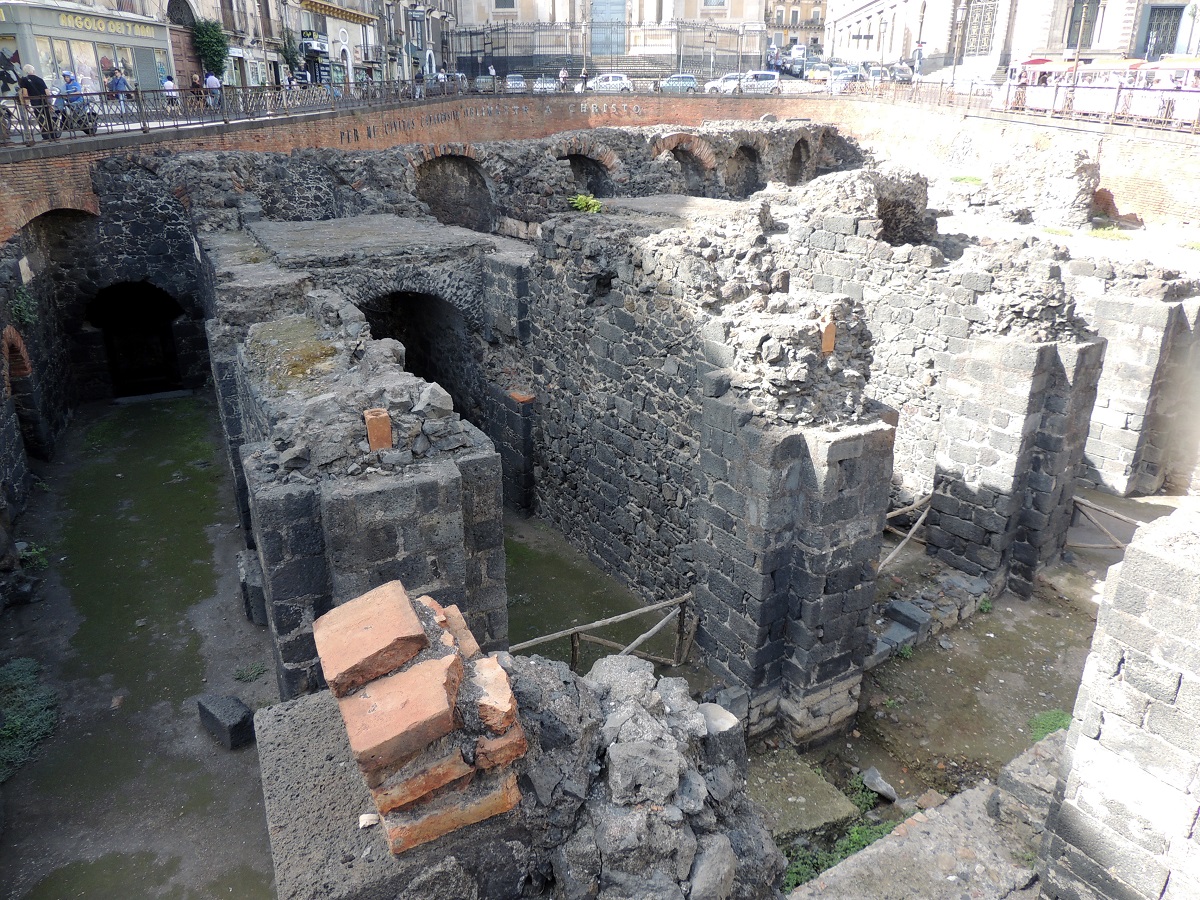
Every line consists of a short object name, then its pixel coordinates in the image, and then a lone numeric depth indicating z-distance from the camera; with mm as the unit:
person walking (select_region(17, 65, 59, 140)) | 13281
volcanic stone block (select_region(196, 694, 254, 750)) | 5879
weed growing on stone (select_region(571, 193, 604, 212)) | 11980
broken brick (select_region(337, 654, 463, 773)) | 2498
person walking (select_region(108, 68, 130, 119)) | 17134
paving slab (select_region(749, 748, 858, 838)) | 5762
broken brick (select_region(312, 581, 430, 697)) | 2725
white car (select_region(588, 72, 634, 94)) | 34625
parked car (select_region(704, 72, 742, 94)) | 35719
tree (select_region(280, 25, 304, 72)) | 32938
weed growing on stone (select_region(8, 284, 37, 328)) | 11086
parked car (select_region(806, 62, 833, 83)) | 42375
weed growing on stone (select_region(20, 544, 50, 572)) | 8484
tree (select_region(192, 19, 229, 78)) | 26328
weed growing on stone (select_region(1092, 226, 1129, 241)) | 18781
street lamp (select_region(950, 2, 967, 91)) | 42562
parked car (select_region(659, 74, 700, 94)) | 35850
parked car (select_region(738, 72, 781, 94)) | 36594
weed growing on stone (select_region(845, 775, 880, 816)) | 6052
